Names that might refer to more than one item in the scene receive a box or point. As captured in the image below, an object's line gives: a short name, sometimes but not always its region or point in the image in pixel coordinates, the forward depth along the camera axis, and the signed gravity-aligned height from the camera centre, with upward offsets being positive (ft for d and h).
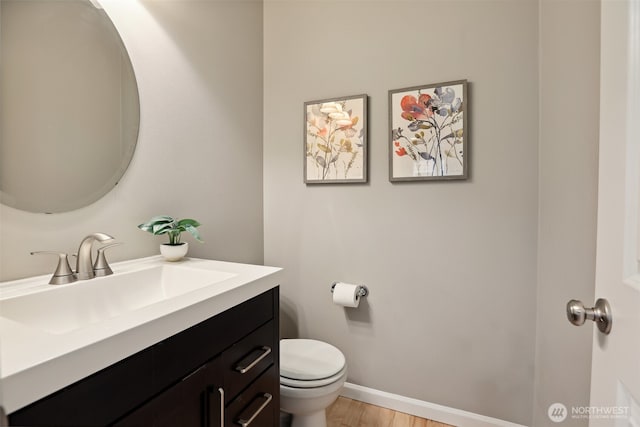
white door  1.72 -0.06
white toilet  4.34 -2.49
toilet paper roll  5.70 -1.63
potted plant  3.95 -0.31
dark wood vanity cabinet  1.80 -1.31
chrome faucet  3.13 -0.50
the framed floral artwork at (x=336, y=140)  5.87 +1.31
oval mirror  2.99 +1.12
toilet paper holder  5.84 -1.58
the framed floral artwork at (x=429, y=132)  5.18 +1.30
